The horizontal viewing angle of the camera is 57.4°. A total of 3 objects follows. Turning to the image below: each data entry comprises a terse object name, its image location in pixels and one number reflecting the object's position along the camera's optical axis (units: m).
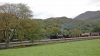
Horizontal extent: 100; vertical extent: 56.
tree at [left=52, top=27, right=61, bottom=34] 50.71
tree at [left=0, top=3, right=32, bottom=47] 19.95
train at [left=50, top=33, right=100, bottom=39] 31.14
